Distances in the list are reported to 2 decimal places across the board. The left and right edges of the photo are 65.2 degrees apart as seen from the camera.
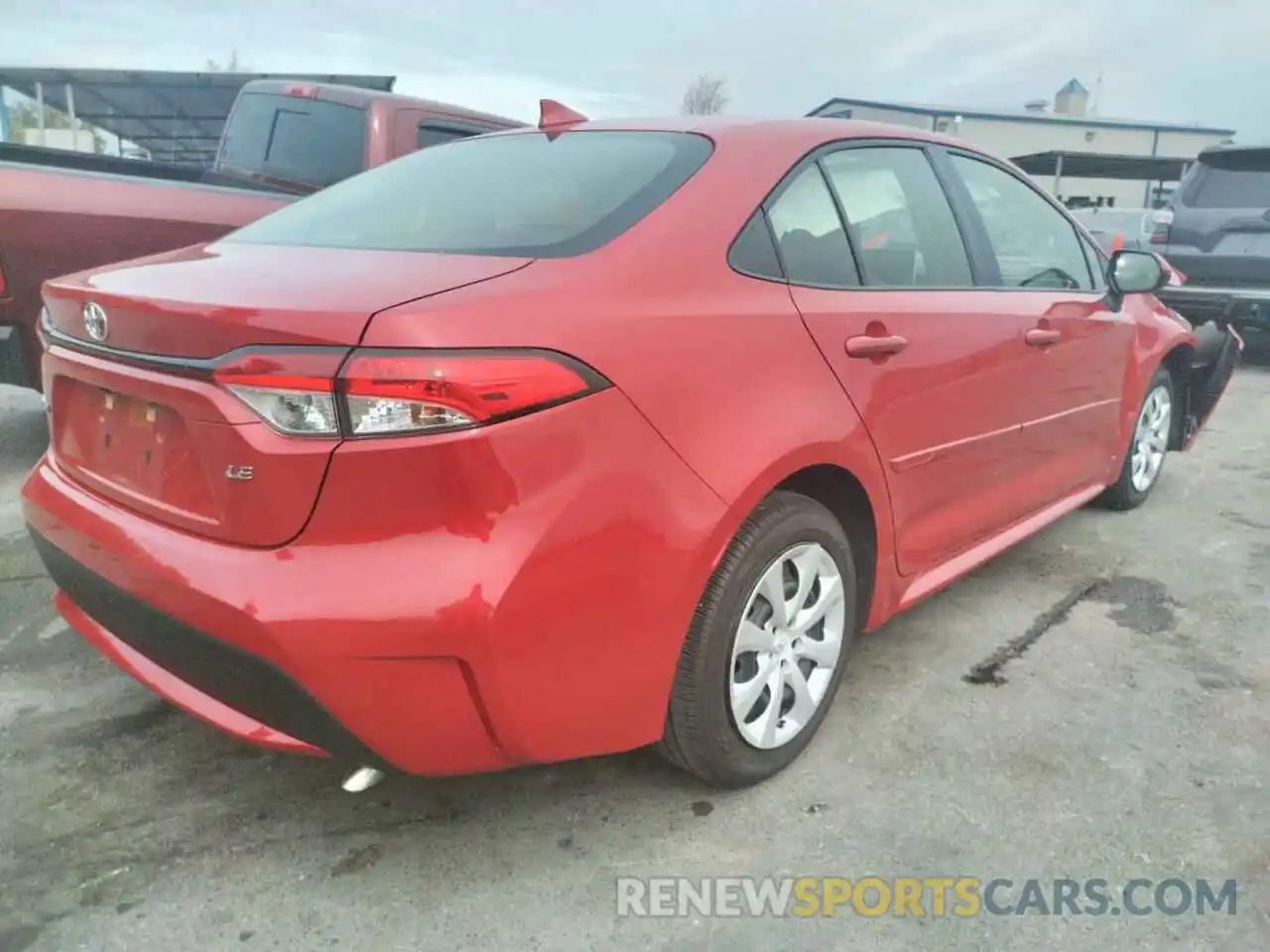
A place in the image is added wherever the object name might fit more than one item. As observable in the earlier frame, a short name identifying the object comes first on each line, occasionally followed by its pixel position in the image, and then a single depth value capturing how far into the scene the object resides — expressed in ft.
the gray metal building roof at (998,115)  116.78
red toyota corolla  5.52
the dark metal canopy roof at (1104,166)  54.39
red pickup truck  13.73
